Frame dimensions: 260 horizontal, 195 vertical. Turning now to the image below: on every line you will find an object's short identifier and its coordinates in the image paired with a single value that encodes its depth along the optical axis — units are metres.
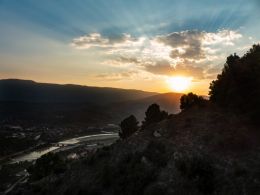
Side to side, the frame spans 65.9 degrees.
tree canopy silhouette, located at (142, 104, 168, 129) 51.49
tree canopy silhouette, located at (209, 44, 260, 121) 30.05
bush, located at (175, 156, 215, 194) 24.03
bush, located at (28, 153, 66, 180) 52.77
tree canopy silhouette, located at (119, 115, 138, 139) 58.55
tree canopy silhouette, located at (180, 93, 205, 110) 37.30
